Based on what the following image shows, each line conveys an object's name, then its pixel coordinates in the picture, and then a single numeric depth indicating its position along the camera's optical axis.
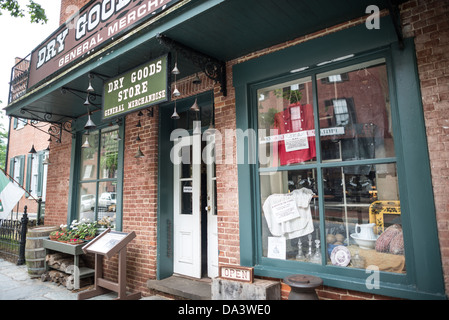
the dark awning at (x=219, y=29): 2.81
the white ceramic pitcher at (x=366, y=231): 2.99
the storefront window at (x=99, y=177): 5.81
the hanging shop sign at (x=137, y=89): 3.46
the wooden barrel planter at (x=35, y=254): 5.69
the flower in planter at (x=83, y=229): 5.46
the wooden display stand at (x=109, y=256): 4.23
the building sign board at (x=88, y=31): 3.63
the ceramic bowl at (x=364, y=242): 2.96
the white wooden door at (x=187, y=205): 4.73
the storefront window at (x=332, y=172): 2.93
